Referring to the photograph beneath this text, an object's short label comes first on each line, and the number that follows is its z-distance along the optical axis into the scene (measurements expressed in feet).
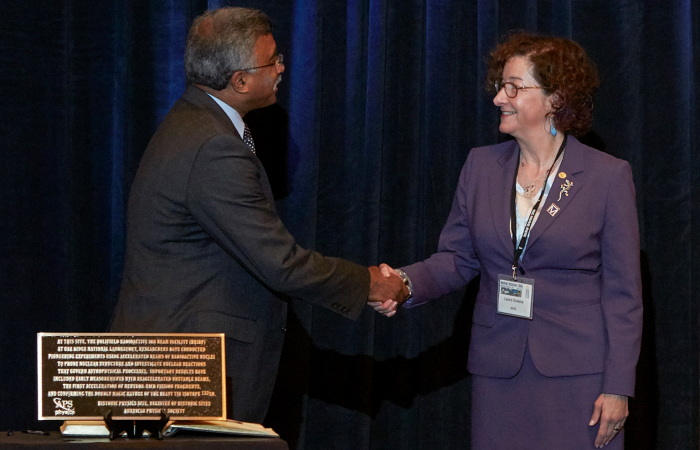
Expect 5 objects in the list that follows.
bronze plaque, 13.05
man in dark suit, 15.26
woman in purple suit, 15.62
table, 12.82
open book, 13.10
